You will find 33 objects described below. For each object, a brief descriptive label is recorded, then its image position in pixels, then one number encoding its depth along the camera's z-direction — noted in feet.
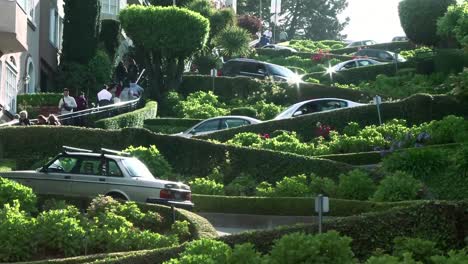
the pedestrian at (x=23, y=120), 108.06
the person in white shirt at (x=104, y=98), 136.26
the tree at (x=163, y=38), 168.04
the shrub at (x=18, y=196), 68.74
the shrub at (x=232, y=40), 203.00
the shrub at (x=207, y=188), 85.87
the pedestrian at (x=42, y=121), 110.01
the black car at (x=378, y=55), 214.65
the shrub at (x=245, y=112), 146.00
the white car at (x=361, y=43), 286.29
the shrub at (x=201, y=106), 147.13
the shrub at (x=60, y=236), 60.29
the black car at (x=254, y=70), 182.70
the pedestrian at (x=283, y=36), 359.81
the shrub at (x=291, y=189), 83.97
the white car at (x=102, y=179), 75.05
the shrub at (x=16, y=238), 58.95
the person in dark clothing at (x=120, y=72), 179.67
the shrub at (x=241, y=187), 88.17
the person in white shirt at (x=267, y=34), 289.12
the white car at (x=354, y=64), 190.70
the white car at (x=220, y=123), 122.62
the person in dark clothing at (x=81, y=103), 129.29
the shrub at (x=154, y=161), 95.20
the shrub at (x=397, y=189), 79.87
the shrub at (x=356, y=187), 83.25
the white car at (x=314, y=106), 128.16
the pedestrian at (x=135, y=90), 152.87
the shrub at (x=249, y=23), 270.87
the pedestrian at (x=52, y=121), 109.91
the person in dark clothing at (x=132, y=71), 175.28
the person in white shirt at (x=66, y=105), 122.83
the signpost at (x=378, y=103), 112.29
